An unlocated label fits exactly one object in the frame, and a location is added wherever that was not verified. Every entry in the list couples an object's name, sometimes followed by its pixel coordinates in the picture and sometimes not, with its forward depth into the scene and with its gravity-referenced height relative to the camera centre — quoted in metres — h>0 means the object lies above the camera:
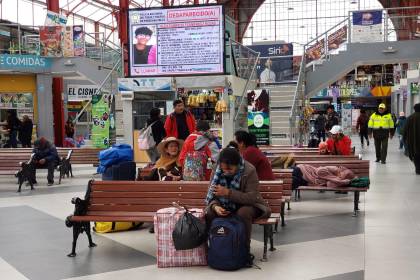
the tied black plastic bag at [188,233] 5.32 -1.20
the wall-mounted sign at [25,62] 20.83 +1.80
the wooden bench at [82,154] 14.85 -1.20
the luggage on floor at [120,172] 8.03 -0.91
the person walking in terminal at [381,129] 16.05 -0.66
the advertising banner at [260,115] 17.25 -0.24
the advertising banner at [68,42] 21.45 +2.60
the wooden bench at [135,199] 6.16 -1.03
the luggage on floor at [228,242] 5.30 -1.29
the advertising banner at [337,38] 19.52 +2.39
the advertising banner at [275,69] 21.80 +1.51
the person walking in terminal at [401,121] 22.13 -0.61
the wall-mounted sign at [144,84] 16.84 +0.75
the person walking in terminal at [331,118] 19.67 -0.42
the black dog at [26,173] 12.00 -1.38
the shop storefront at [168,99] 16.41 +0.30
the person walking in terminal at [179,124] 9.34 -0.26
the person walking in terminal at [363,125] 23.92 -0.82
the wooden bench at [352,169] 8.45 -1.04
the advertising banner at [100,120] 17.94 -0.36
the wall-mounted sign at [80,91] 28.66 +0.93
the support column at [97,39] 22.08 +2.77
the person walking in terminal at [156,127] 10.08 -0.34
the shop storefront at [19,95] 22.52 +0.61
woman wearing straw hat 7.59 -0.74
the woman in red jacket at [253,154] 6.66 -0.56
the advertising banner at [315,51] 20.44 +2.06
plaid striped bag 5.56 -1.42
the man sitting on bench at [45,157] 12.78 -1.09
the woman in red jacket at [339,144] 10.94 -0.74
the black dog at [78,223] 6.13 -1.26
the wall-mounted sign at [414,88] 26.59 +0.84
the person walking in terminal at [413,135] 12.98 -0.68
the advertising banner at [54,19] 21.83 +3.56
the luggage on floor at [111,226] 7.39 -1.56
